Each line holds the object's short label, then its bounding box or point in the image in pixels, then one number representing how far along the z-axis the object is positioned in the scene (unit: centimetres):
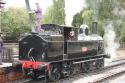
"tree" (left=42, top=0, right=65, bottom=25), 2584
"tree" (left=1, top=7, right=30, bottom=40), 2166
